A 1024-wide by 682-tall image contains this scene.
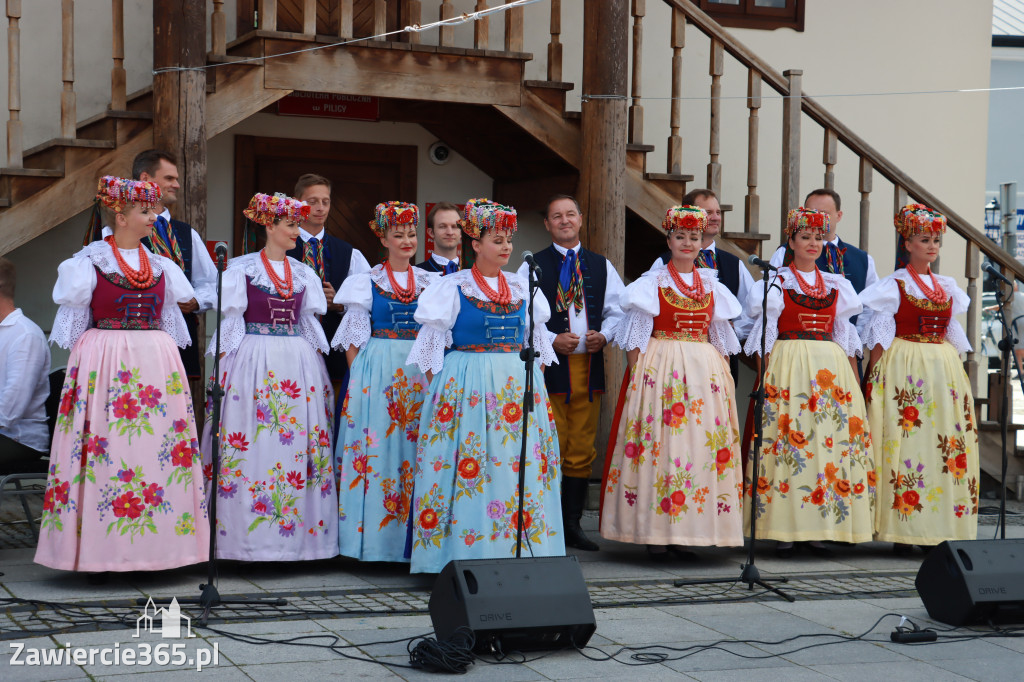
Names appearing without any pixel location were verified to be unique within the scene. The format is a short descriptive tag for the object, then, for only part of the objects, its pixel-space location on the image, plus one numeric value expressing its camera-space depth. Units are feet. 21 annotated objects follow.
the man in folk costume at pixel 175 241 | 18.61
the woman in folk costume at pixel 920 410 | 20.45
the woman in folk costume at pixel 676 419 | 18.86
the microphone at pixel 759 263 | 17.00
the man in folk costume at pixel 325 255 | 19.94
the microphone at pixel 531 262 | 14.88
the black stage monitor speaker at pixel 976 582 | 15.21
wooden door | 27.07
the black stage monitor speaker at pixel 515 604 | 13.29
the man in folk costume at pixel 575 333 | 20.18
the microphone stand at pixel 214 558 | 14.60
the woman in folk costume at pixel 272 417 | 17.53
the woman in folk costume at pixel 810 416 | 19.69
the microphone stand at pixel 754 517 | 17.21
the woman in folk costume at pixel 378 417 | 18.11
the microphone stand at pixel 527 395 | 14.66
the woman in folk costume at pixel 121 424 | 16.35
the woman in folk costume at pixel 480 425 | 16.85
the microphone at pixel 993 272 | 18.74
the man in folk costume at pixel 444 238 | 19.67
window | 30.48
